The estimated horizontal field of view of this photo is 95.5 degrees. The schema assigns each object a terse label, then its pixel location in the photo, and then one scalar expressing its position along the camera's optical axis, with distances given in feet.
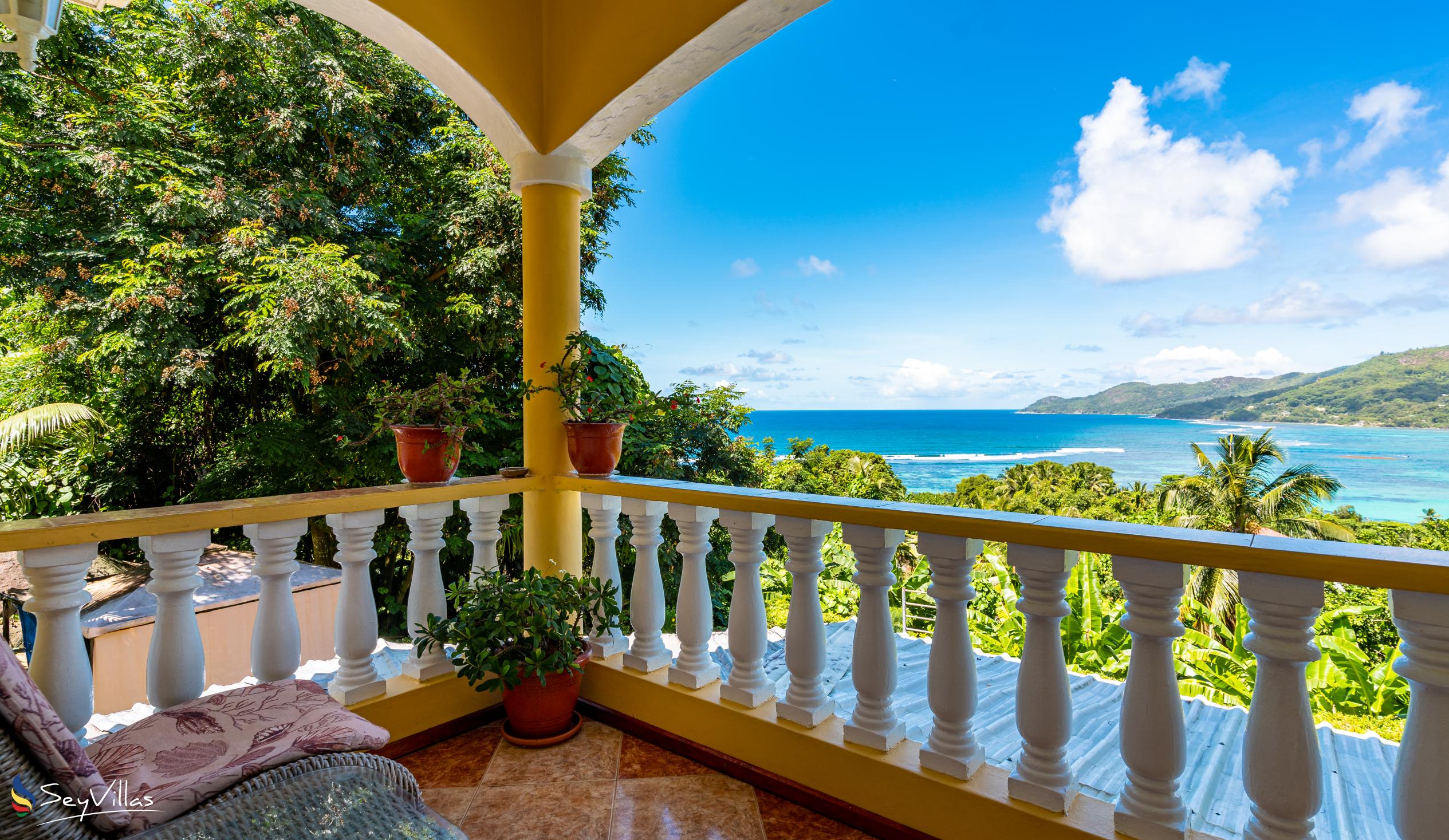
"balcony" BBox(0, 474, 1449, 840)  3.54
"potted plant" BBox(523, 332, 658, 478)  7.52
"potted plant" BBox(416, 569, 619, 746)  6.31
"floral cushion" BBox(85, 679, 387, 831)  3.24
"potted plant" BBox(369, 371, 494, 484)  6.93
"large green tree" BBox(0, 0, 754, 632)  19.13
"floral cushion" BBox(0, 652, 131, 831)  2.65
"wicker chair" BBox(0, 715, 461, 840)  2.56
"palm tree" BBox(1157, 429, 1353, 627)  55.06
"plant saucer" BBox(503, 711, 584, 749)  6.56
